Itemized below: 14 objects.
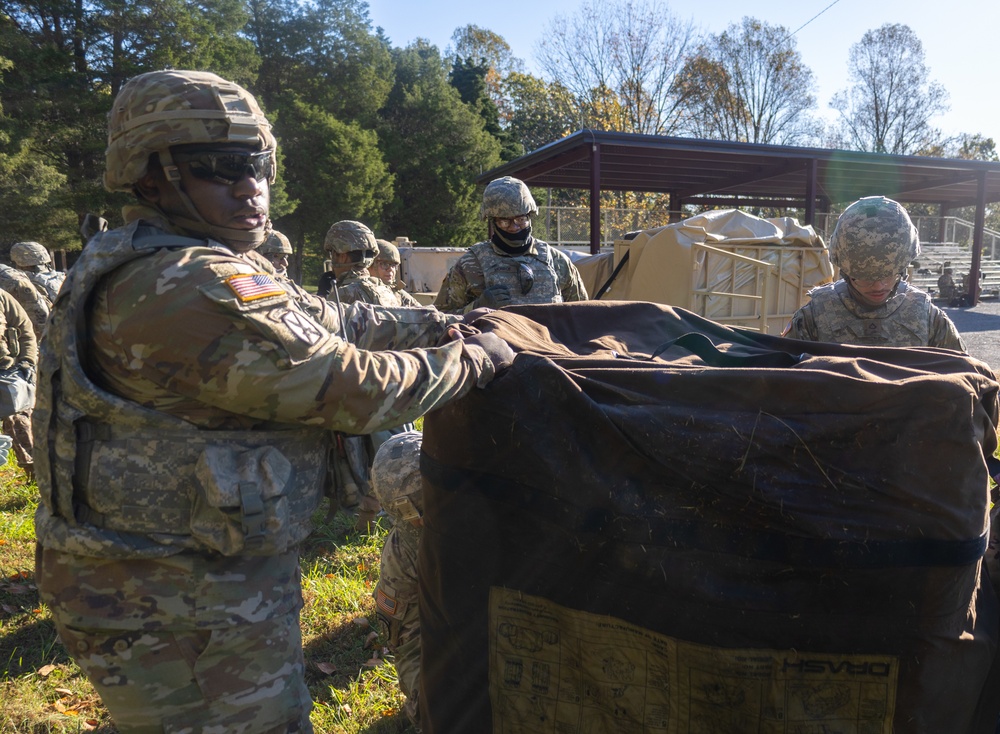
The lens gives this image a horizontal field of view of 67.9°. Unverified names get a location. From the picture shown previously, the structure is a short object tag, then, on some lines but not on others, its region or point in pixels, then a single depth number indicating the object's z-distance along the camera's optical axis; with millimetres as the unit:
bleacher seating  23797
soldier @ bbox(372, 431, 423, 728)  2328
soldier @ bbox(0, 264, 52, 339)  6809
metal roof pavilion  13828
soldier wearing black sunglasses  1651
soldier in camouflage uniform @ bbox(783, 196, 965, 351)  3158
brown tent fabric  1420
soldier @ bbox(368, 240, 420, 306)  6621
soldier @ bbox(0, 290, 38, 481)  5465
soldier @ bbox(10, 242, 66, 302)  9086
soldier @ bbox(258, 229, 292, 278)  7133
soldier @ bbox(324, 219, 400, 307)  5738
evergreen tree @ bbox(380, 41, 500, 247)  32125
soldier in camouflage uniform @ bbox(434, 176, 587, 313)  5164
